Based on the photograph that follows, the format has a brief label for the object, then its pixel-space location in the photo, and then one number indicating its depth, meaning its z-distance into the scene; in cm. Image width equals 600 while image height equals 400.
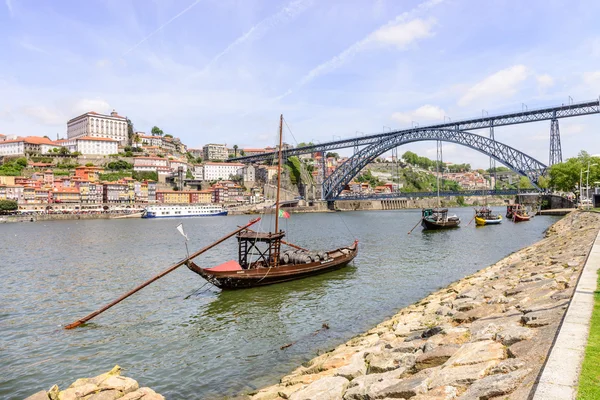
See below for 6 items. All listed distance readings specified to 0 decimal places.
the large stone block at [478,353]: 539
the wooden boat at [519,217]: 5128
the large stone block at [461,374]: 484
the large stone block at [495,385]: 422
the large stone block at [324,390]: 603
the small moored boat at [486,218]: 4768
